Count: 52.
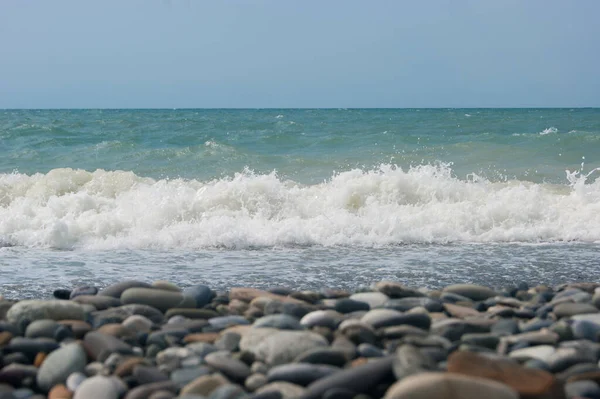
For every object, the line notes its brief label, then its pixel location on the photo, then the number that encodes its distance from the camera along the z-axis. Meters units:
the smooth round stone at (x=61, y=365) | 2.85
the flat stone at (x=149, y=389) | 2.57
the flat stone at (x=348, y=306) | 3.86
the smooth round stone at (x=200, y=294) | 4.19
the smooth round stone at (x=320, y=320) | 3.46
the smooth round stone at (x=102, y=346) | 3.08
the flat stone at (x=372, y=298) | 4.07
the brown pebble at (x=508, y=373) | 2.46
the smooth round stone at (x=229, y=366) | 2.78
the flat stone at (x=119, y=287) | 4.20
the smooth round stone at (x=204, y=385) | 2.62
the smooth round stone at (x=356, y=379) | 2.46
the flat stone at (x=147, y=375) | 2.75
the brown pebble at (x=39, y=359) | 3.03
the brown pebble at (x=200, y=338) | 3.29
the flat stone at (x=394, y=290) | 4.26
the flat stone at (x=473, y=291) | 4.47
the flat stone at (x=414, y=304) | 3.88
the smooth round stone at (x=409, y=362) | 2.55
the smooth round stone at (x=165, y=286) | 4.26
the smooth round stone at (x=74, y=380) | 2.76
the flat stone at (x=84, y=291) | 4.28
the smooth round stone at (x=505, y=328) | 3.37
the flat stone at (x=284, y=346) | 2.90
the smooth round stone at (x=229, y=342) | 3.14
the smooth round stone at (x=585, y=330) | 3.26
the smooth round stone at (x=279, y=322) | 3.38
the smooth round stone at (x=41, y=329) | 3.37
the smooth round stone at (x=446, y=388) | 2.28
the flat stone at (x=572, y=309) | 3.76
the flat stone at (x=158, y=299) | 4.03
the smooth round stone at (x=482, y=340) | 3.09
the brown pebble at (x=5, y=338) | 3.24
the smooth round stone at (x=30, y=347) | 3.12
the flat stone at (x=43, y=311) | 3.60
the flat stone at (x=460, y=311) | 3.83
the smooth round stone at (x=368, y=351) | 2.94
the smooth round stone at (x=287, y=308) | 3.72
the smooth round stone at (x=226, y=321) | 3.61
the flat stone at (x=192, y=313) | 3.86
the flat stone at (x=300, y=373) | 2.63
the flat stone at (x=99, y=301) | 3.98
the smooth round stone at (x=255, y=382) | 2.67
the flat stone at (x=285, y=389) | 2.49
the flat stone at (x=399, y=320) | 3.39
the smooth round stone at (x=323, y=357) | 2.80
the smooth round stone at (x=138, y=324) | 3.51
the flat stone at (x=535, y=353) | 2.88
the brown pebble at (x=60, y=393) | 2.69
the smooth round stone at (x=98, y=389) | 2.62
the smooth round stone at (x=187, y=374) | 2.73
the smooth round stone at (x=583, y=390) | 2.50
